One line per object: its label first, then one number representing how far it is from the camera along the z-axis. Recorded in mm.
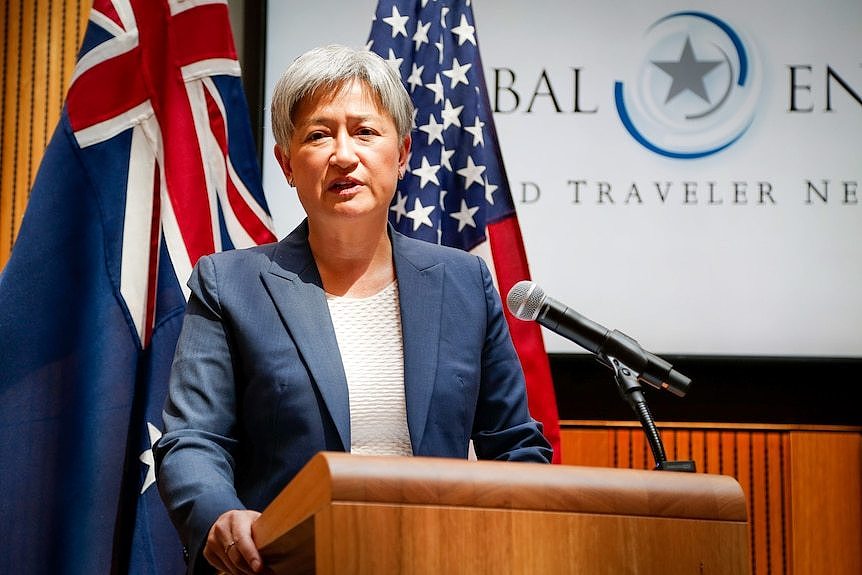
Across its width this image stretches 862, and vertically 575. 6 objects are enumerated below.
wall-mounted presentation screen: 3611
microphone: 2478
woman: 2530
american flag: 3274
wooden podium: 2075
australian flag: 3033
